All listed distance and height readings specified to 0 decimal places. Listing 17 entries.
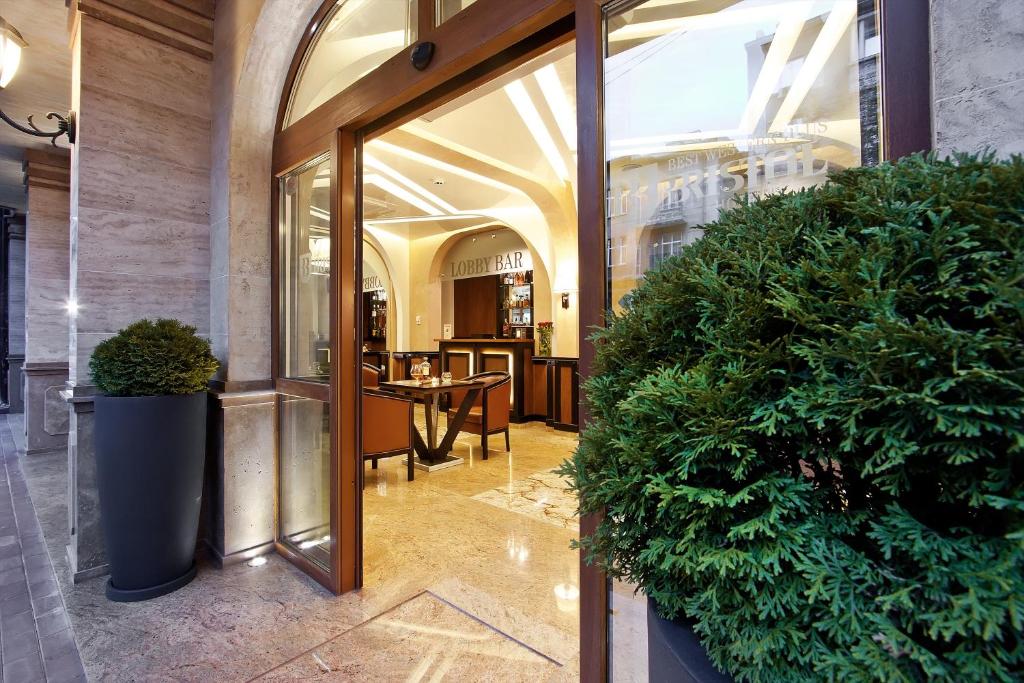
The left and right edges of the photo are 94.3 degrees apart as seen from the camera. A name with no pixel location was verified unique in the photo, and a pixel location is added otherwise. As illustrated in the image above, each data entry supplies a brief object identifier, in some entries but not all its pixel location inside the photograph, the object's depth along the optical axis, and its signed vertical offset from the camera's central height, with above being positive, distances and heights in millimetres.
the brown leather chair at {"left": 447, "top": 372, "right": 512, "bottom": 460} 5438 -794
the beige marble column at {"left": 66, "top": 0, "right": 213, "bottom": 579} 2785 +1036
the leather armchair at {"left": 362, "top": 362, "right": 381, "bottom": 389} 5998 -420
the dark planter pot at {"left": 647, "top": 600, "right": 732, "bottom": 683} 644 -446
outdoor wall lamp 2691 +1728
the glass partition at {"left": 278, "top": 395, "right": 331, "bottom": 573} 2832 -836
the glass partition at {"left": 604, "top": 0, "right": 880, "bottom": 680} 1038 +568
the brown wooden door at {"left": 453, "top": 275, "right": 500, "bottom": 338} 11391 +898
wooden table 5168 -815
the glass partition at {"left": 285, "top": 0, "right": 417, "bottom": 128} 2369 +1673
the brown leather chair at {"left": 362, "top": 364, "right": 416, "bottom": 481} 4238 -729
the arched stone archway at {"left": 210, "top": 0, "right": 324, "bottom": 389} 3000 +1097
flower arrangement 8273 +75
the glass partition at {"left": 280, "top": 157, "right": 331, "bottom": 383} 2861 +469
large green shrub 476 -120
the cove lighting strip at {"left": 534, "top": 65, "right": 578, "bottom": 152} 4188 +2377
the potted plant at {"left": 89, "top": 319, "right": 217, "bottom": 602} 2453 -556
